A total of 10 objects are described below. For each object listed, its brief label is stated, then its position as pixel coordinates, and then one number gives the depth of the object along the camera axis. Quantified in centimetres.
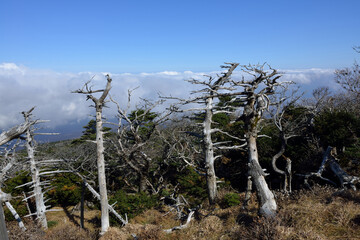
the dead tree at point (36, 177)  1170
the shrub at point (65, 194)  1791
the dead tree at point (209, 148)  1110
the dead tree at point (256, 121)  621
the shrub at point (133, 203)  1354
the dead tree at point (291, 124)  1296
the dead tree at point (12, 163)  816
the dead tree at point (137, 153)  1356
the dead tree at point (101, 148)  1026
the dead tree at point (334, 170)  942
